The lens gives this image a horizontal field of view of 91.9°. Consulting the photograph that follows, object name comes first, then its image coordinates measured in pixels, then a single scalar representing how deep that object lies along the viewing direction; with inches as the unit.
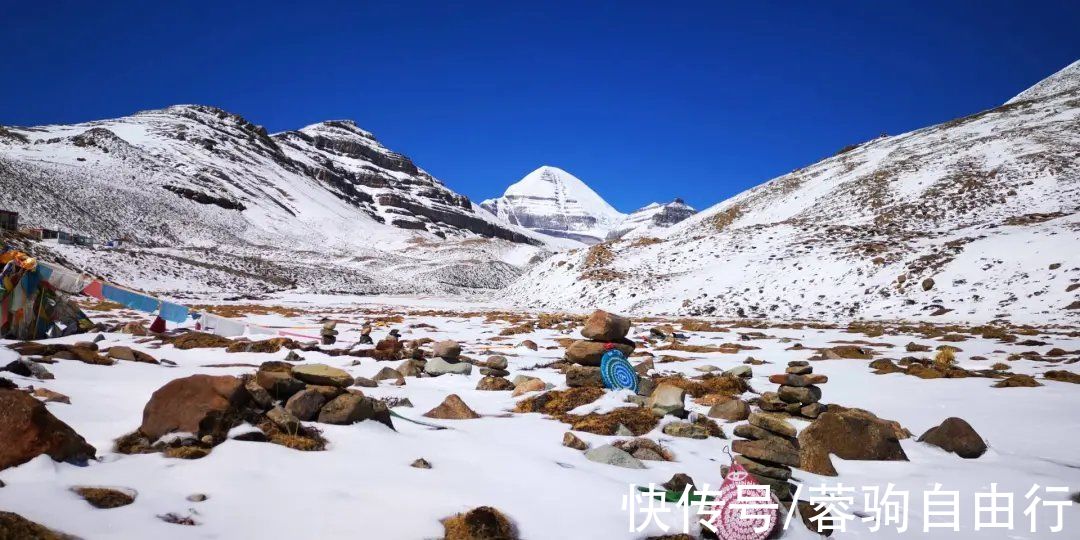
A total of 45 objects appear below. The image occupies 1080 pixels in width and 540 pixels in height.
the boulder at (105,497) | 127.6
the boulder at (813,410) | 272.5
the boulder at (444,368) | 373.6
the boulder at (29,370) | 235.8
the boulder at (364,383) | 305.8
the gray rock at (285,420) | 190.2
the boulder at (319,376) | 228.4
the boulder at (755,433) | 208.5
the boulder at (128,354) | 317.7
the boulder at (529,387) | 320.5
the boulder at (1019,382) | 323.0
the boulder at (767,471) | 177.3
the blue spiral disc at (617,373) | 332.8
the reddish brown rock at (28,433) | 135.7
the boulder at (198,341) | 426.3
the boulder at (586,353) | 365.1
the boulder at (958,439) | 218.7
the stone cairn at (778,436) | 177.8
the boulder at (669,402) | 269.4
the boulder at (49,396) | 199.9
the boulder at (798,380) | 305.3
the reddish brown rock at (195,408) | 172.1
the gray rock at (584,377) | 336.8
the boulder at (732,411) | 271.0
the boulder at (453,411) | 253.3
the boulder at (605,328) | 398.9
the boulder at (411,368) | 368.2
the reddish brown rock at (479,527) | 134.3
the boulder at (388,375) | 331.6
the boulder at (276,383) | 216.1
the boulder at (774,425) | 211.3
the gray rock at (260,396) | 200.5
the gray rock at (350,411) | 205.3
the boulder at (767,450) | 185.2
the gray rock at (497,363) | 383.6
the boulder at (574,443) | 218.5
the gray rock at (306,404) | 207.0
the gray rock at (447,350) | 392.2
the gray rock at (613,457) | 200.7
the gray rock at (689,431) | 238.8
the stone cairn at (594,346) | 340.5
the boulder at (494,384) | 336.5
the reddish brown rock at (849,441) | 213.9
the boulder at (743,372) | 369.7
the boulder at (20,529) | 97.0
